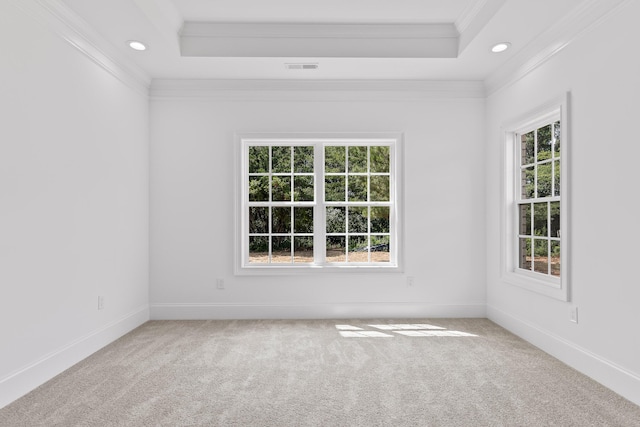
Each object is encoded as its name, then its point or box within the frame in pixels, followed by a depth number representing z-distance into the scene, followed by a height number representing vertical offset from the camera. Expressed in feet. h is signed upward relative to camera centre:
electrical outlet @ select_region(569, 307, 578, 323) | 10.48 -2.53
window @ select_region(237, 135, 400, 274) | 15.98 +0.51
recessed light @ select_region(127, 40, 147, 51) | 12.07 +5.12
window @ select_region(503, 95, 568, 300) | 11.19 +0.41
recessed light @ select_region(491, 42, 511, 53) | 12.23 +5.11
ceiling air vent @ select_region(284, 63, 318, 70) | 13.79 +5.06
